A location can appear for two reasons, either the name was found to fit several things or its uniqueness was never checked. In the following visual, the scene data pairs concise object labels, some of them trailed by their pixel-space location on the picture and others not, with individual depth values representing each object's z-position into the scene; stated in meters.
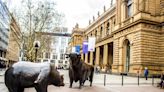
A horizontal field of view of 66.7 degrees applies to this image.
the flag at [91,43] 16.08
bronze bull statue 7.30
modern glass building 37.86
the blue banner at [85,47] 17.84
